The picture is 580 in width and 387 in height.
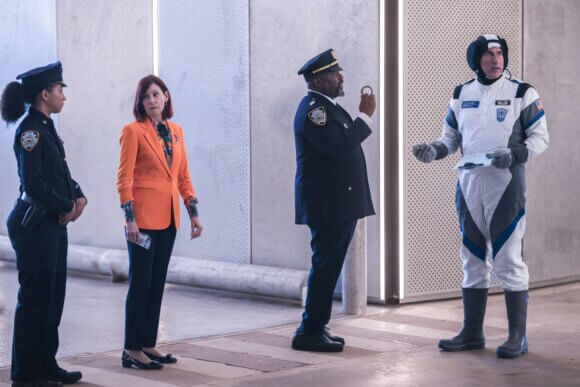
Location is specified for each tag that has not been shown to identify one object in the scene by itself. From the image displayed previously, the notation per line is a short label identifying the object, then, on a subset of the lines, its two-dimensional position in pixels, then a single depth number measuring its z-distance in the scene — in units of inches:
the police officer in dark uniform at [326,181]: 262.2
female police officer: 227.1
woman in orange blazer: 249.6
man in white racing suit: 262.1
